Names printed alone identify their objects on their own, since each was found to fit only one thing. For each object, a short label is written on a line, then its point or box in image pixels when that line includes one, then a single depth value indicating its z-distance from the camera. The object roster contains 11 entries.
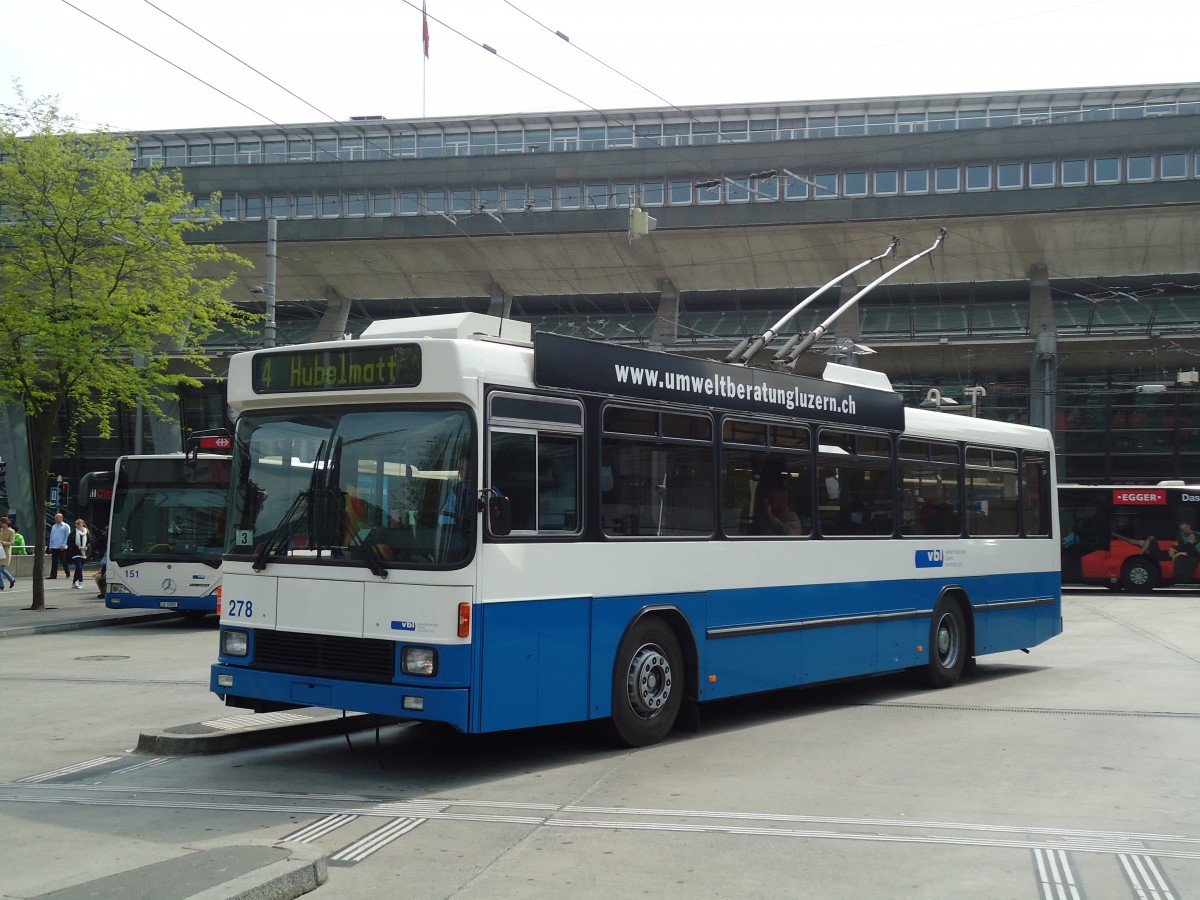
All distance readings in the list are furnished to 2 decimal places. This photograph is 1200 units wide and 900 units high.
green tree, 22.98
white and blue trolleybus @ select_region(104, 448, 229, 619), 21.03
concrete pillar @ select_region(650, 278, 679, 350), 42.50
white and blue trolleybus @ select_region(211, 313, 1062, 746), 8.17
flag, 22.74
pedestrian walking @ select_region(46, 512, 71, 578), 33.09
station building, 39.69
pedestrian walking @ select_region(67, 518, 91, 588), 32.20
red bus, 33.97
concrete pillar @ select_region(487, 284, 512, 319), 44.06
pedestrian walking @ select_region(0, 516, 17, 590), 30.16
